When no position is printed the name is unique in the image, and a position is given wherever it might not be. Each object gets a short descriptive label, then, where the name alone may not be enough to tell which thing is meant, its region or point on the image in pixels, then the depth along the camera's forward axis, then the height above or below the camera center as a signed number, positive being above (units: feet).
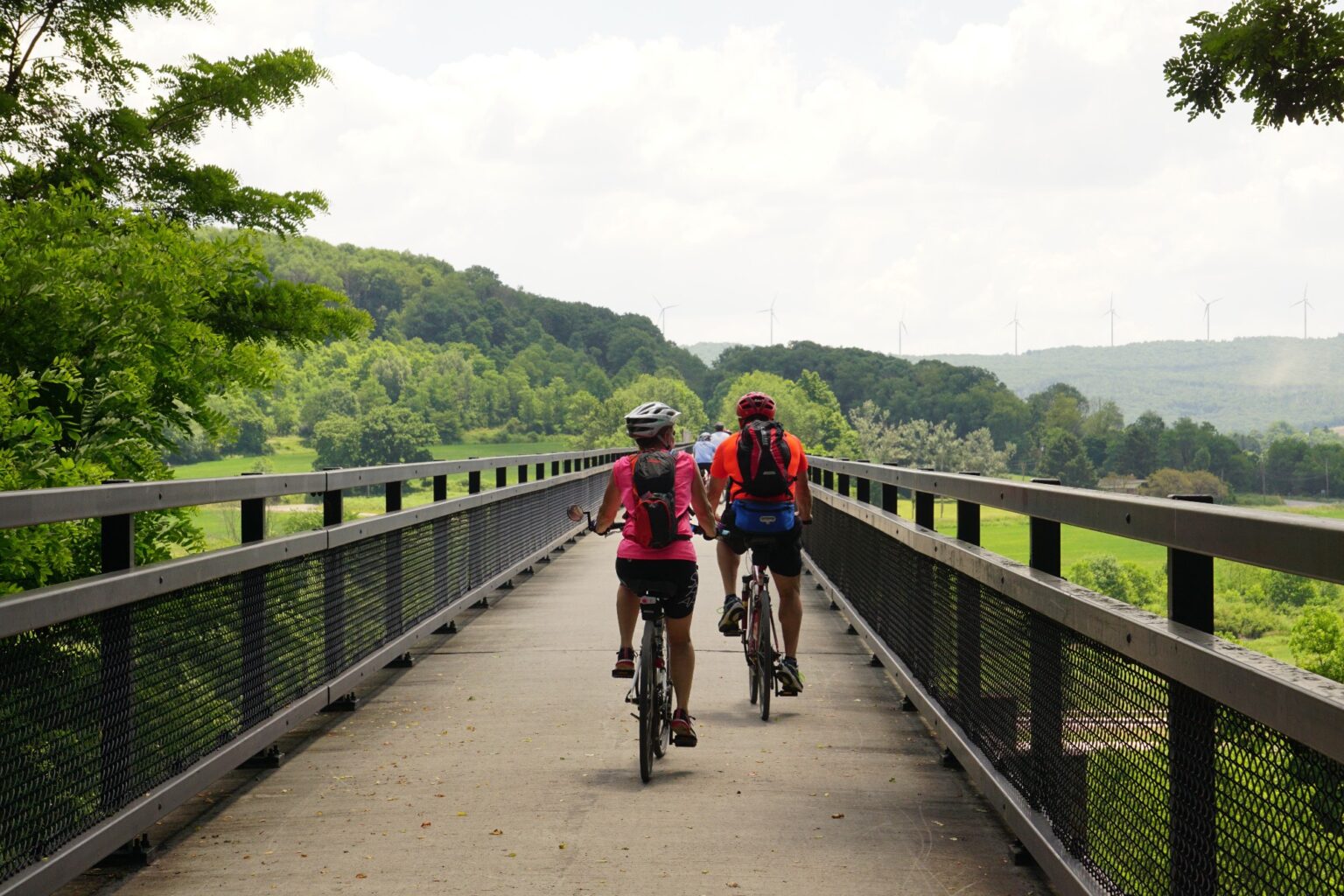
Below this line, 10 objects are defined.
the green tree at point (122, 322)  51.08 +4.10
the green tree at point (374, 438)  606.96 -3.66
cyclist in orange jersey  27.68 -1.35
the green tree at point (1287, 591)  523.70 -59.31
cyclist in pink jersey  22.38 -1.93
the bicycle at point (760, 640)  25.90 -3.85
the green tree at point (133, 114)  94.89 +21.82
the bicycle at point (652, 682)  20.90 -3.72
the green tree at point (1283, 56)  82.74 +20.41
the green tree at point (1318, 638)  315.17 -47.05
